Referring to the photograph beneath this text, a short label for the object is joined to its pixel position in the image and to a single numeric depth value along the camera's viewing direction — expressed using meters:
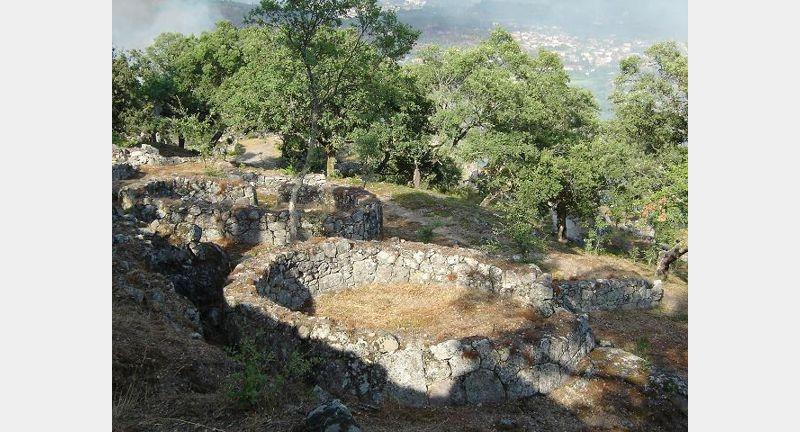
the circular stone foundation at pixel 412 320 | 10.59
